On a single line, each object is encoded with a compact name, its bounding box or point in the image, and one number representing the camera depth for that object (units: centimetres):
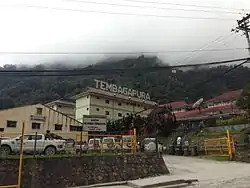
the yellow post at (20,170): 1420
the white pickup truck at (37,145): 2047
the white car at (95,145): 1956
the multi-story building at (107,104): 6656
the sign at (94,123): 1762
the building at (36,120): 4531
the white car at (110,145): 1958
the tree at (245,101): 3255
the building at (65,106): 7444
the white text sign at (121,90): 7050
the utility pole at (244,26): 2542
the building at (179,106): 6247
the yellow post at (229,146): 2437
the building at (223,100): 5411
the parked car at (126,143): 1953
